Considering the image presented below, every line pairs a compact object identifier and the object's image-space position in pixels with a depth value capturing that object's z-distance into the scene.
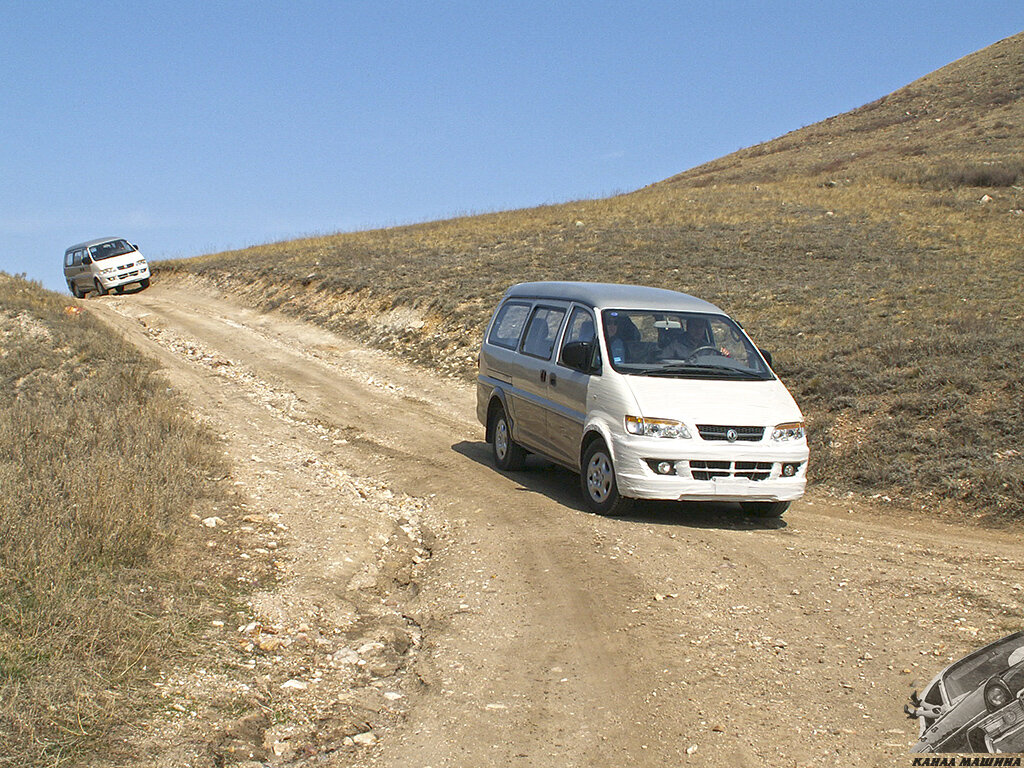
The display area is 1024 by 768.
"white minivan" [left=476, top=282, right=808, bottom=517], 7.83
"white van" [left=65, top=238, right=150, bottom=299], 31.22
